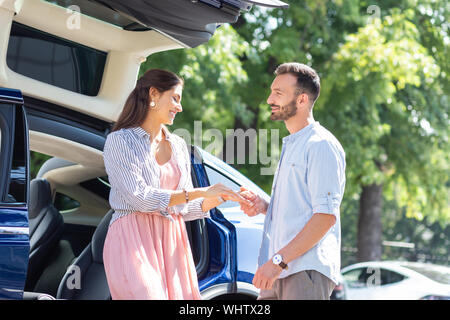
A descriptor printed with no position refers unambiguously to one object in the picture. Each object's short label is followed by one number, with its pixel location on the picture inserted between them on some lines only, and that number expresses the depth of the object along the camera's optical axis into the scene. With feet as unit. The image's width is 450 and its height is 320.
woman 21.27
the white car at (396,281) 74.11
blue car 21.54
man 19.39
